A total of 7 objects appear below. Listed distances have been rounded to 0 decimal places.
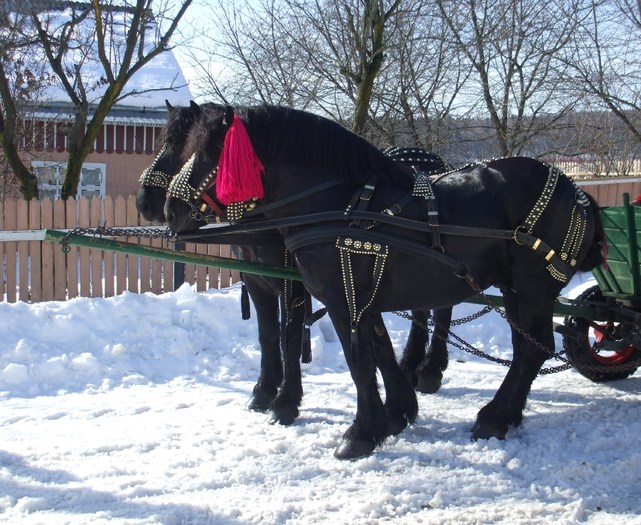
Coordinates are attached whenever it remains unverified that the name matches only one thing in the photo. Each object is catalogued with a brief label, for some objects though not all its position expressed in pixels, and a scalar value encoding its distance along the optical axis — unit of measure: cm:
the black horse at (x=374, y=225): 403
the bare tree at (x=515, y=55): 1216
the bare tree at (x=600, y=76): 1270
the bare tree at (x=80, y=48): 969
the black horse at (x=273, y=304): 428
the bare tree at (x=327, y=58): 1008
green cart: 492
